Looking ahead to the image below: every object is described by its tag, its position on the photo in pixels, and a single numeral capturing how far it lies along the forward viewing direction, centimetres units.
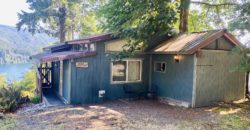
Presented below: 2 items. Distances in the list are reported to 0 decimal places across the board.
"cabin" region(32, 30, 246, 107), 739
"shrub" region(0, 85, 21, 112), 707
